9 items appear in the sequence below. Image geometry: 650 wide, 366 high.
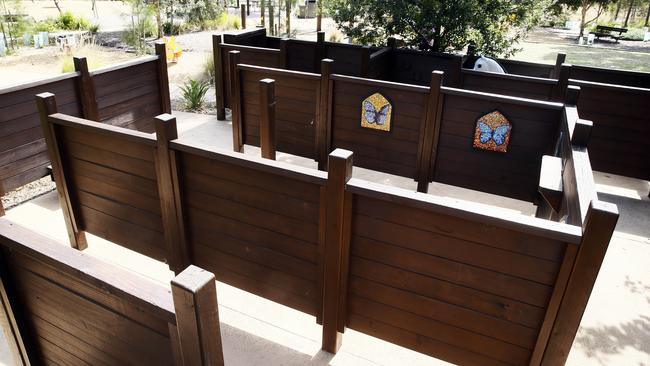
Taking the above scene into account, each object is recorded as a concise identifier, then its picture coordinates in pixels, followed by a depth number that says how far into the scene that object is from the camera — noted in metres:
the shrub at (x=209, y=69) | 13.35
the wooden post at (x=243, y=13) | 20.70
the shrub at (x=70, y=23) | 23.73
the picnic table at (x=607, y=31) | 27.33
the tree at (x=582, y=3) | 30.33
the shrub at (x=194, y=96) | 10.65
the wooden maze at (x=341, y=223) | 2.25
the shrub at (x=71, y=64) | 12.57
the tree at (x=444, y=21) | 10.40
